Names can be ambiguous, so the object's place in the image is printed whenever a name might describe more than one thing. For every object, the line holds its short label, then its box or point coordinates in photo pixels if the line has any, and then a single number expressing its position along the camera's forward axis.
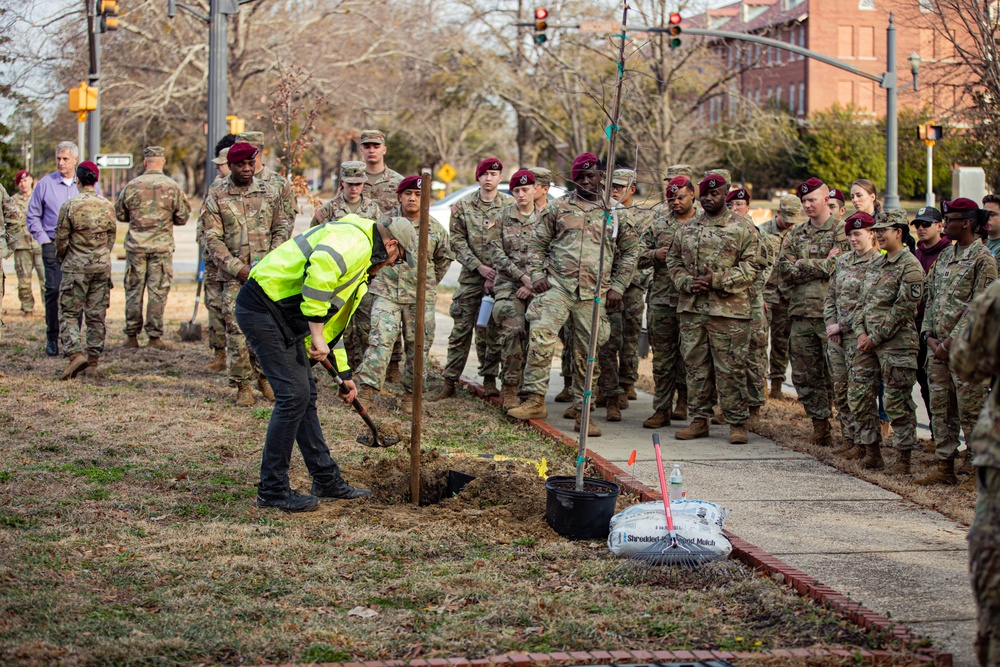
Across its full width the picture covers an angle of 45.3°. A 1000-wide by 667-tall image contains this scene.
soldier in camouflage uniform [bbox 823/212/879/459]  9.14
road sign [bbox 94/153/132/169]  19.69
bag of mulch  6.23
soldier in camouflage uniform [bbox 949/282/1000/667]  4.03
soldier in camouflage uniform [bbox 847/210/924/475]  8.59
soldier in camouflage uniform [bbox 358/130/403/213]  11.82
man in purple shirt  14.61
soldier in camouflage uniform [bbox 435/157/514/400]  11.54
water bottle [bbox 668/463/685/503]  6.72
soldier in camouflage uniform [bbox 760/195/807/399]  11.73
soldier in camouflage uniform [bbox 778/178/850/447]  10.24
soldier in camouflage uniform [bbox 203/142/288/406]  10.48
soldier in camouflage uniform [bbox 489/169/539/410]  10.79
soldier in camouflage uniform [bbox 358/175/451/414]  10.28
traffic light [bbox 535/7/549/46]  23.61
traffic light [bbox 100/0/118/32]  21.91
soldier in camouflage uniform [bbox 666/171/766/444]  9.71
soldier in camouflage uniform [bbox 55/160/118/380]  12.00
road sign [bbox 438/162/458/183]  45.16
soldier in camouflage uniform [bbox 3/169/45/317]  17.36
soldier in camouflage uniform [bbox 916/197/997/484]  7.96
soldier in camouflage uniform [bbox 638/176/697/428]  10.29
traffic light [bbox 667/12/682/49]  23.16
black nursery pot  6.73
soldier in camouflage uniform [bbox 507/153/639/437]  10.12
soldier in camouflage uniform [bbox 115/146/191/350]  13.55
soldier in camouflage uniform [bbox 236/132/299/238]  10.79
